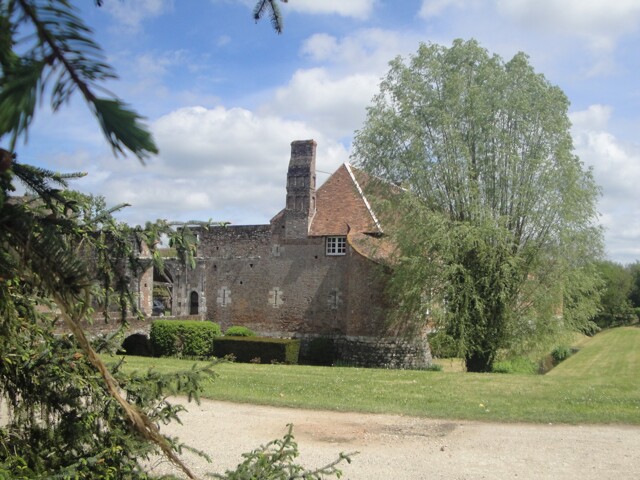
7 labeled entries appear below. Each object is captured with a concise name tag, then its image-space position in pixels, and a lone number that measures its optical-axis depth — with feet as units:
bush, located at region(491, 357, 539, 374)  71.67
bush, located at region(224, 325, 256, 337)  79.15
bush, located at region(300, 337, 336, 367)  75.10
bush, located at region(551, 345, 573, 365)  107.14
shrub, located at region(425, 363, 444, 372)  67.97
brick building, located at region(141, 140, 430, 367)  71.05
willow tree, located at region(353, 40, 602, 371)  57.77
